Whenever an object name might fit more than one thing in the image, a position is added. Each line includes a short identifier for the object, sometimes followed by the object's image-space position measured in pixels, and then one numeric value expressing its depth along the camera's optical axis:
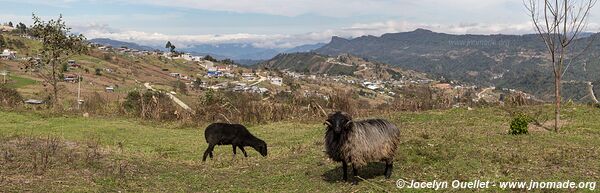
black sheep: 18.45
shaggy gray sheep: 12.38
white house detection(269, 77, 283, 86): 179.40
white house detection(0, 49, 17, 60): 124.69
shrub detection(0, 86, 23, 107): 33.12
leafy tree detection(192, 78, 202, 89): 134.82
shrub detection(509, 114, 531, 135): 20.39
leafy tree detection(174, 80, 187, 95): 112.18
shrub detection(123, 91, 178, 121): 32.56
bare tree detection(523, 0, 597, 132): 22.55
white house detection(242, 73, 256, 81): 188.62
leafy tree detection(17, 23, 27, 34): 193.55
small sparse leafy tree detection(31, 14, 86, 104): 36.72
